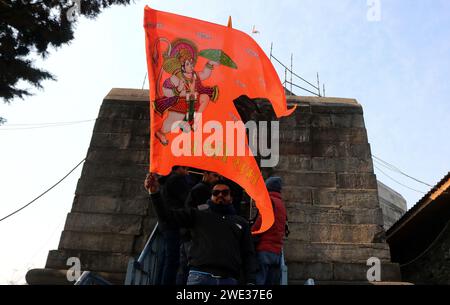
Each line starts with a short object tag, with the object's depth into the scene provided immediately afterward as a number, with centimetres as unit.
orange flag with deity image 425
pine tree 823
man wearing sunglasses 344
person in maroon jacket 435
